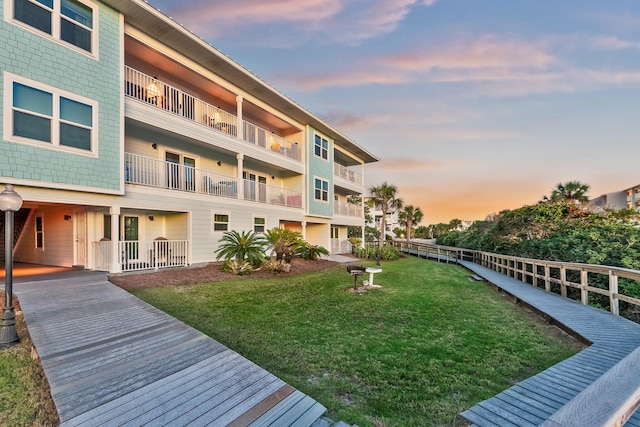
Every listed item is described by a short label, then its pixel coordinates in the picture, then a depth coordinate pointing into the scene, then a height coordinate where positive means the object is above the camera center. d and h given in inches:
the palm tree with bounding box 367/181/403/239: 1222.9 +106.9
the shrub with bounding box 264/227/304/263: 504.7 -31.8
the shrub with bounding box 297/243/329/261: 610.5 -61.1
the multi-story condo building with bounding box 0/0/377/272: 304.3 +131.5
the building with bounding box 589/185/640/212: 1829.5 +142.1
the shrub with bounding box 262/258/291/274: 475.8 -70.7
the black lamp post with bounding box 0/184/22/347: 175.3 -38.3
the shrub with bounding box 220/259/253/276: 449.1 -66.8
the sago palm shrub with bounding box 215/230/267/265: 464.8 -40.7
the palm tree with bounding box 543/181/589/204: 826.8 +78.5
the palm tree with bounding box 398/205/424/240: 1642.5 +38.3
